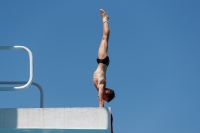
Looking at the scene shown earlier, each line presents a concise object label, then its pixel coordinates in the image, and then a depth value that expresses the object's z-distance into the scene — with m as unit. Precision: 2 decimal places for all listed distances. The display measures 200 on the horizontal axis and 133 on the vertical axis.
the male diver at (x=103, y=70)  15.09
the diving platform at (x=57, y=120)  12.59
